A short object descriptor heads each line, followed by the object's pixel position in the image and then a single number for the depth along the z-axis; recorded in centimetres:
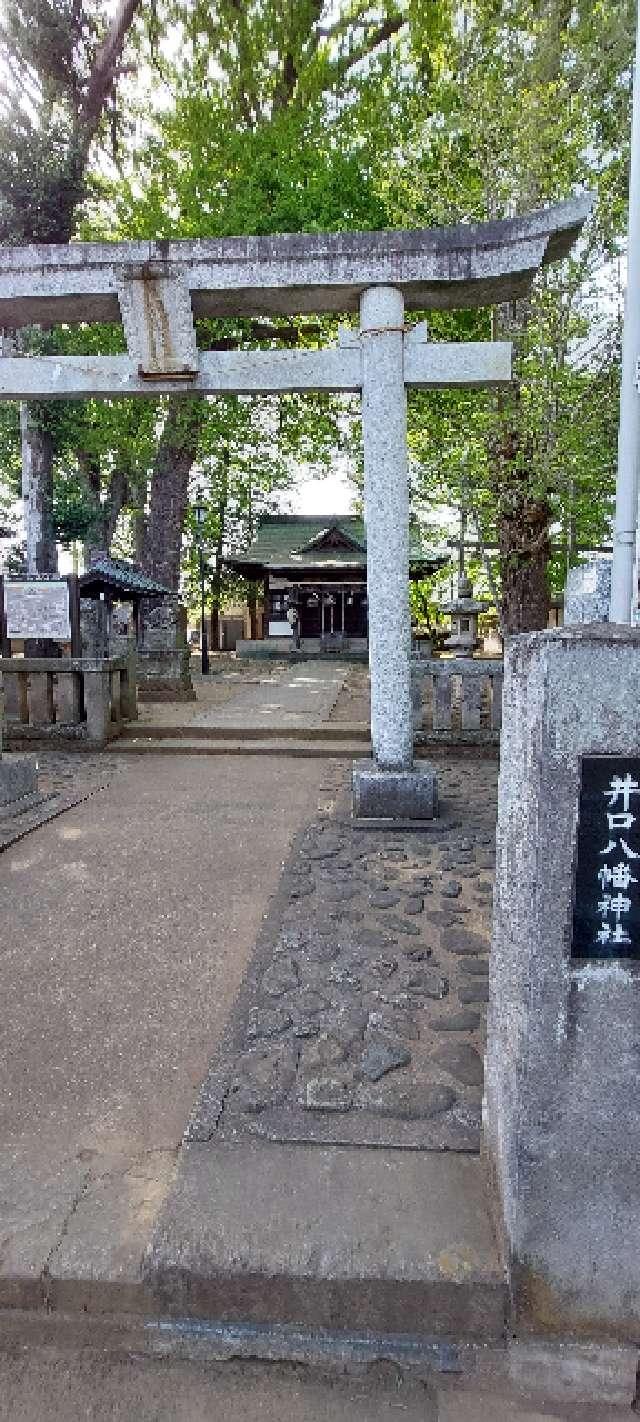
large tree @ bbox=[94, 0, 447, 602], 1544
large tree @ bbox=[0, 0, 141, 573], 1362
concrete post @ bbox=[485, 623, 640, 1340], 176
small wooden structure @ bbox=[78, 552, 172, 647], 1466
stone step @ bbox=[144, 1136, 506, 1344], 187
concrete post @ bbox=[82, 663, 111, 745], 894
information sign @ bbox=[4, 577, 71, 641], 866
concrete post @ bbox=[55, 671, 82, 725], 902
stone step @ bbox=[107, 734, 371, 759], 889
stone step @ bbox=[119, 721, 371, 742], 964
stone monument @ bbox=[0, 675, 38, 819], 633
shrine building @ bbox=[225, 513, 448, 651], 2902
